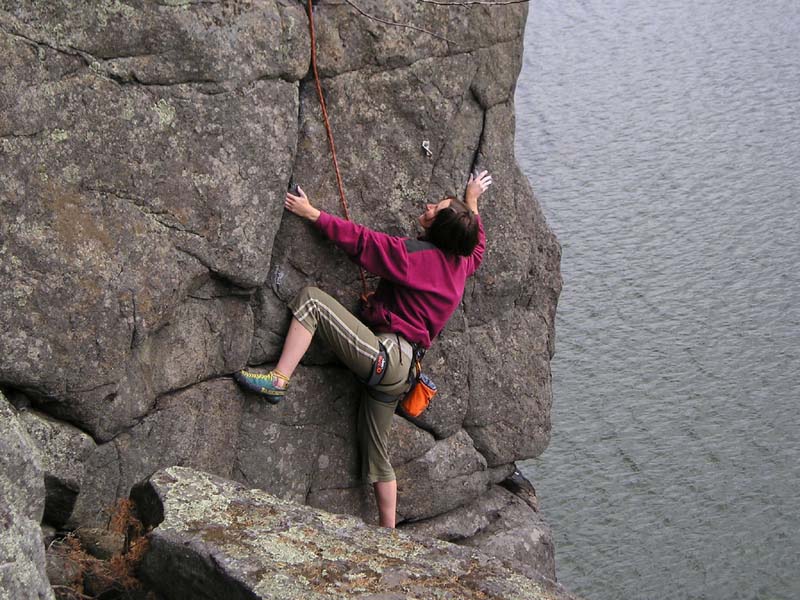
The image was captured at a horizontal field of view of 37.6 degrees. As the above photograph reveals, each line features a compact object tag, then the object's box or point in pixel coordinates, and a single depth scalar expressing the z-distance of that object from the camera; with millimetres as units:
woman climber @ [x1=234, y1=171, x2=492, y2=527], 7746
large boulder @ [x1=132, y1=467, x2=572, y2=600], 5383
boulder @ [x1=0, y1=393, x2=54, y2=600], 4797
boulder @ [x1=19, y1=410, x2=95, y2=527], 6578
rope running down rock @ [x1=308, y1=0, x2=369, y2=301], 7377
